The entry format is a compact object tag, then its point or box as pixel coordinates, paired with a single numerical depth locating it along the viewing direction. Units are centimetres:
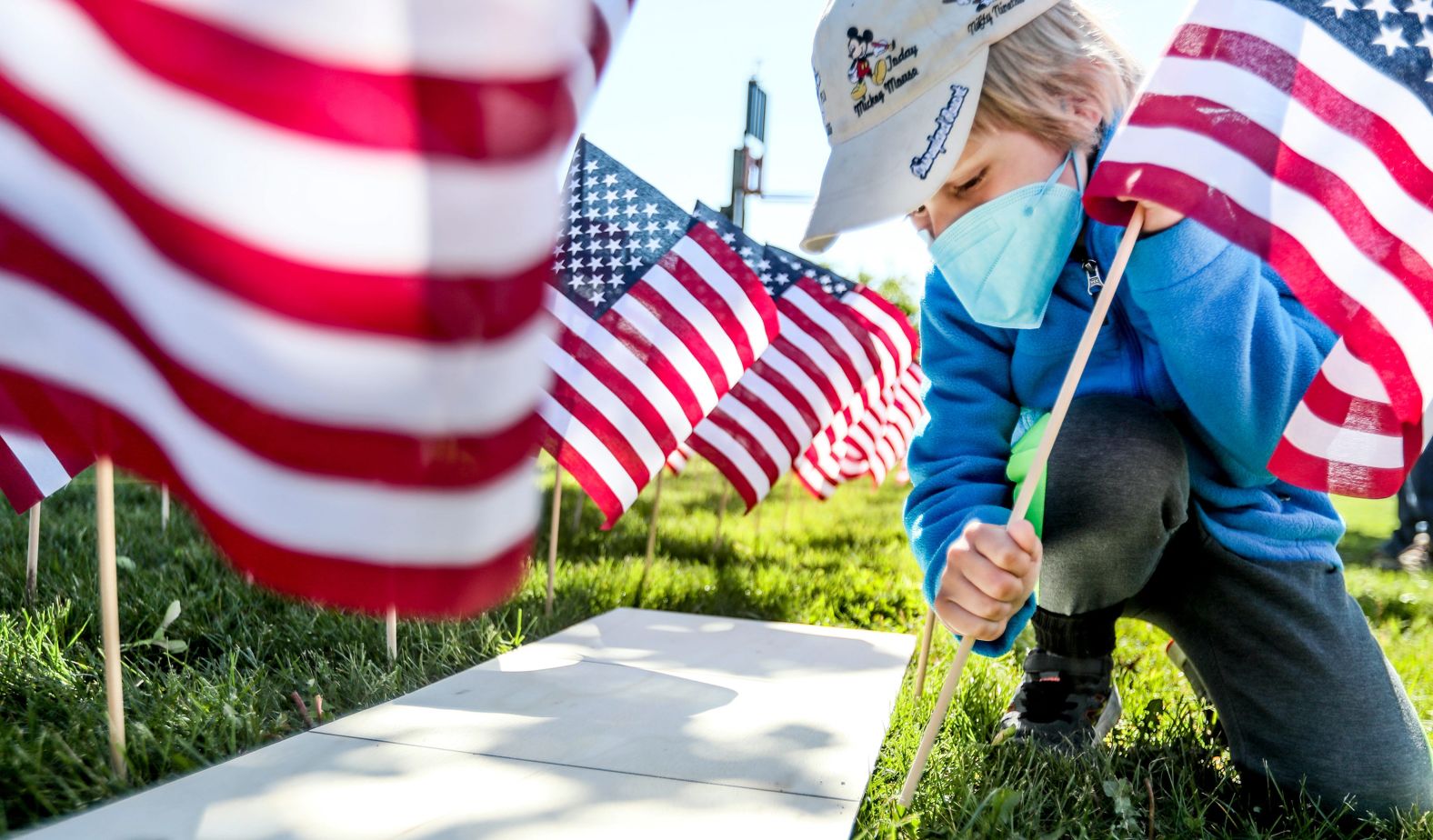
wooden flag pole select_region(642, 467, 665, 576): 385
